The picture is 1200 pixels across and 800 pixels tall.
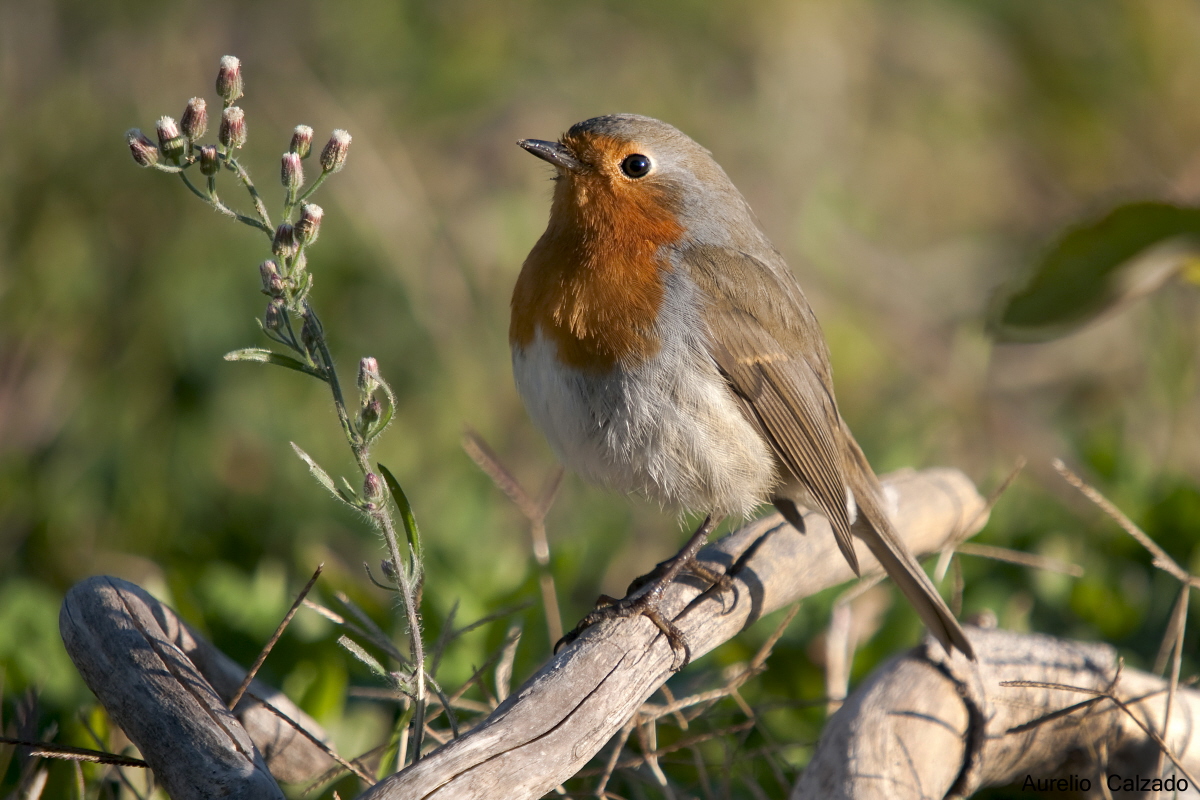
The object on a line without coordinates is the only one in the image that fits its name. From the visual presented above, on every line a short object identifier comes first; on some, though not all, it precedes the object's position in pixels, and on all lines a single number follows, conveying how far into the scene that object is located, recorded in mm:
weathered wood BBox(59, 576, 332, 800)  3941
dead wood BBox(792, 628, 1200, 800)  4914
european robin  5328
